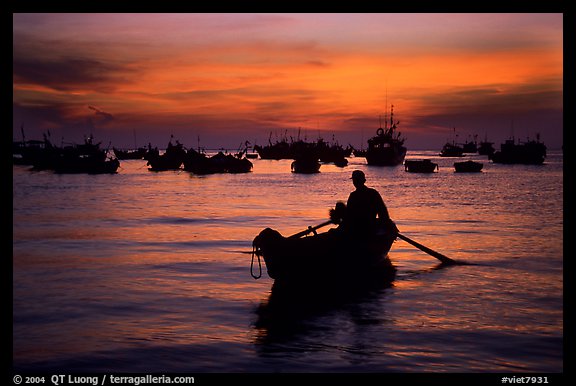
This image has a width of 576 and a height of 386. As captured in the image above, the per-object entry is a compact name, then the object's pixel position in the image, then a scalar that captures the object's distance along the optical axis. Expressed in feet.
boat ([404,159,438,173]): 346.95
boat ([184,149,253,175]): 329.52
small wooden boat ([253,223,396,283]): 44.14
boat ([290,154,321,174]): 349.00
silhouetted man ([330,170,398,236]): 48.88
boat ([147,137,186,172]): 368.99
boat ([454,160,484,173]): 355.97
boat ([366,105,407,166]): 431.43
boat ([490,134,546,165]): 475.31
